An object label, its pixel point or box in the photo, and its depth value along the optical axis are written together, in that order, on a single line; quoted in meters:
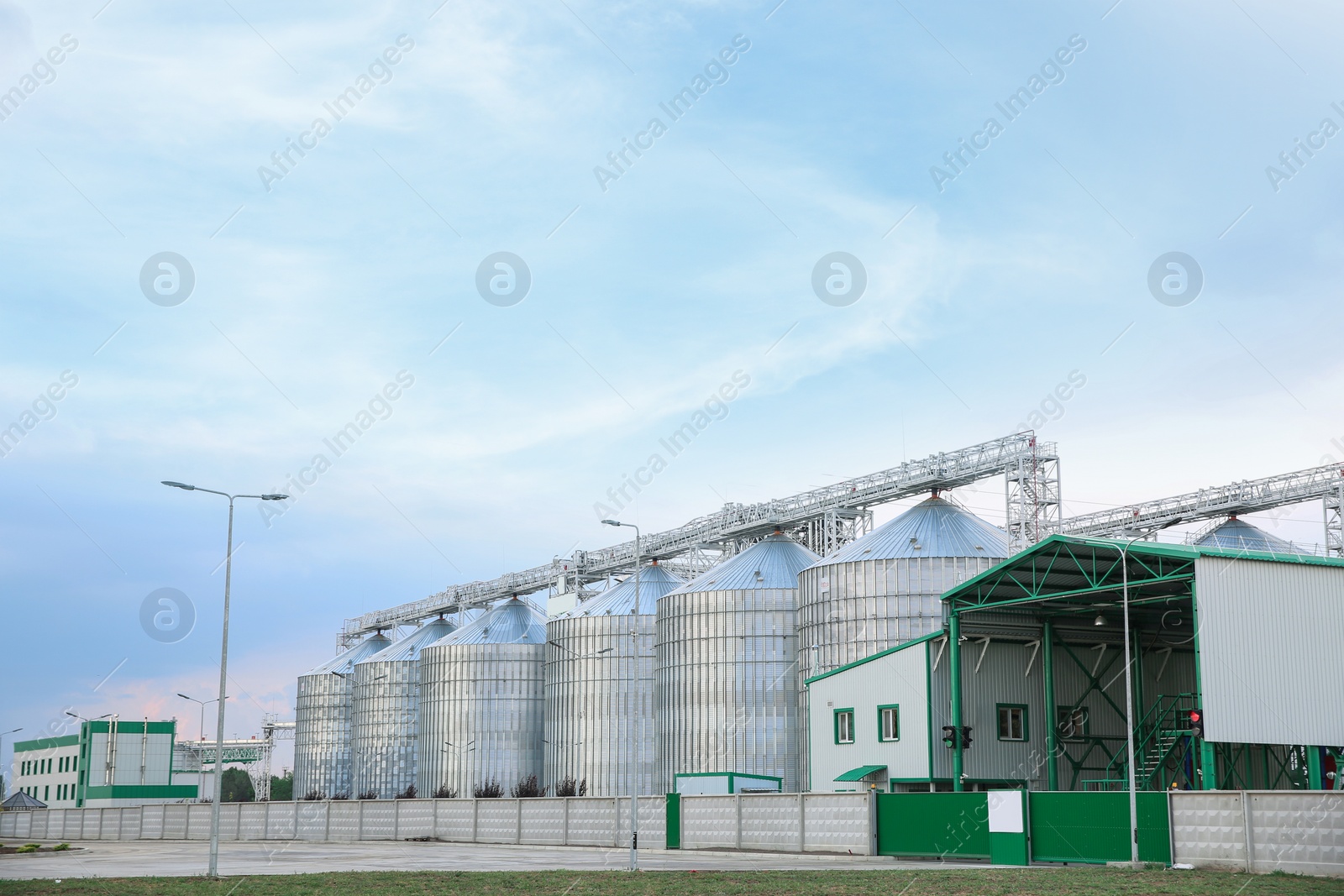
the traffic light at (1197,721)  40.48
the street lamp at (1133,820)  34.12
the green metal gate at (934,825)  39.31
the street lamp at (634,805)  35.31
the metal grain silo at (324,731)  117.56
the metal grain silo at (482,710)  94.19
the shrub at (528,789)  91.38
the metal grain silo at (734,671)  71.38
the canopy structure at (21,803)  92.56
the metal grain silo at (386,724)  103.38
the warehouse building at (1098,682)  40.75
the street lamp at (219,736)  33.19
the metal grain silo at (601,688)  84.31
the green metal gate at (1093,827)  34.41
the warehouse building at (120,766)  142.38
